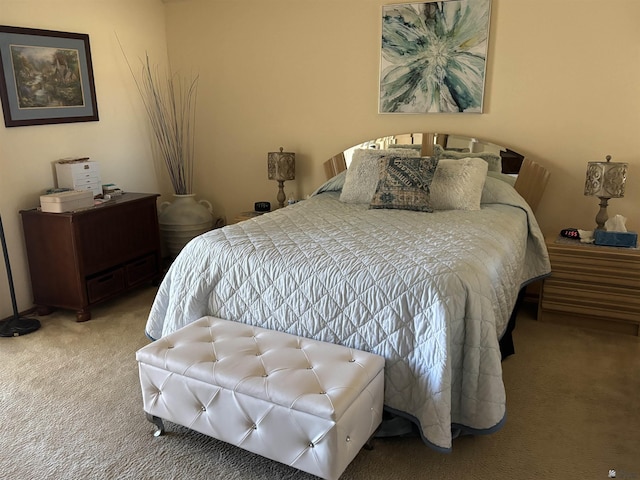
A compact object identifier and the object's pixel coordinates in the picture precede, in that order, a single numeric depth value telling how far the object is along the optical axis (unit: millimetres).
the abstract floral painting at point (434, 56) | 3638
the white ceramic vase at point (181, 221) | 4418
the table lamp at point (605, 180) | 3213
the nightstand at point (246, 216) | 4240
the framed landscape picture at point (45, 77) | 3301
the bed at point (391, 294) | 1997
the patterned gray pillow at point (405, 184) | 3289
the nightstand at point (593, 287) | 3125
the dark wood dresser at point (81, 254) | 3375
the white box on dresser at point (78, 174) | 3576
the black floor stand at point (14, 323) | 3238
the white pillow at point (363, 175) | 3594
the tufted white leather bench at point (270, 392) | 1749
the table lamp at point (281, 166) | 4195
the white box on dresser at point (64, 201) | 3328
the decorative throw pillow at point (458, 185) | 3314
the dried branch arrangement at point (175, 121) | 4582
